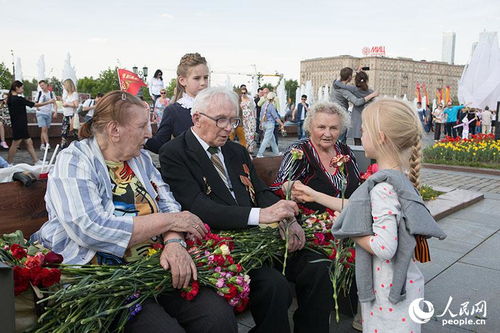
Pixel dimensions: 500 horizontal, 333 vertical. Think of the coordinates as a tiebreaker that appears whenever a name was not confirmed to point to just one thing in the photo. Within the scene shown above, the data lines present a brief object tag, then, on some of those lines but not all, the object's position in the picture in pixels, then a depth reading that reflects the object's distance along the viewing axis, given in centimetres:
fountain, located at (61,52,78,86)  1761
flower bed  1120
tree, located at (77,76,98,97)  6532
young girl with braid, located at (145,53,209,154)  402
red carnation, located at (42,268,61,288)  183
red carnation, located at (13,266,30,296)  180
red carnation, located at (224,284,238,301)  220
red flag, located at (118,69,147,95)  800
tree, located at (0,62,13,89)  3394
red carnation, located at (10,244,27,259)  197
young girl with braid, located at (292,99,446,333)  203
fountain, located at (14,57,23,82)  2470
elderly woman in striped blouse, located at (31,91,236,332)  216
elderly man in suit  249
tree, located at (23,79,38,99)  6247
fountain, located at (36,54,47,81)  2072
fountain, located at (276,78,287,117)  2808
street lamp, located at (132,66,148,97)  2192
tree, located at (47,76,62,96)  4248
